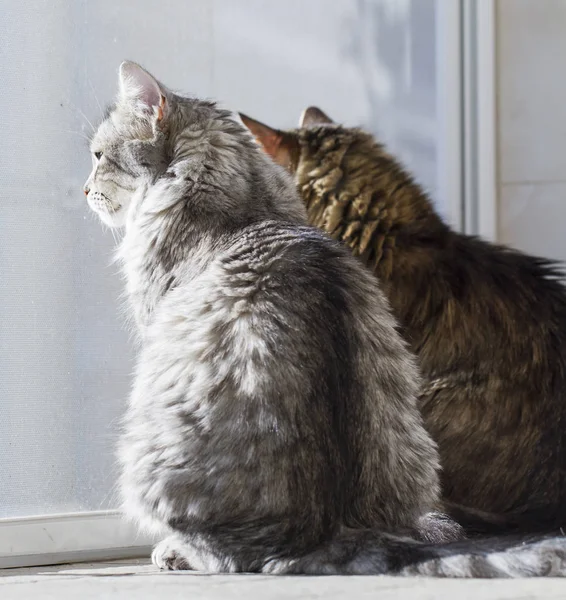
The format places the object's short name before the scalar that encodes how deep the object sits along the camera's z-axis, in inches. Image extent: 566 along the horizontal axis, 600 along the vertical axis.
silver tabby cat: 56.3
